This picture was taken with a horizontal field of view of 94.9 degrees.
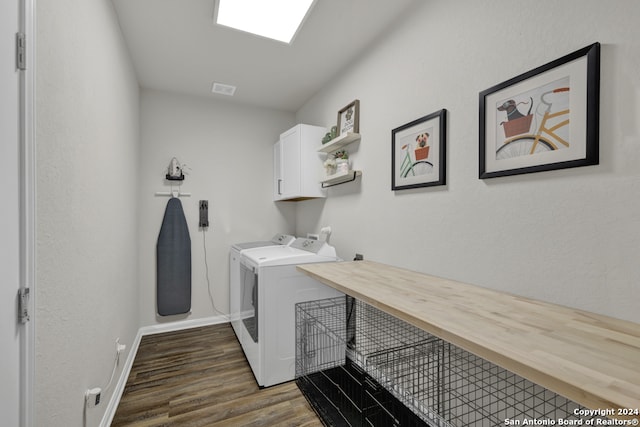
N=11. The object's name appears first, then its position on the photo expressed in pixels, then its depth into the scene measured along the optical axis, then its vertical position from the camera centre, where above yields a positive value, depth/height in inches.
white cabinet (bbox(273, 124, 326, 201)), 110.5 +19.5
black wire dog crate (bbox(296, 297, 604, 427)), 49.9 -36.5
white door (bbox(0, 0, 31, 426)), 28.6 -1.6
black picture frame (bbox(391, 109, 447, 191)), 66.1 +14.6
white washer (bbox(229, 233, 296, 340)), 109.1 -22.3
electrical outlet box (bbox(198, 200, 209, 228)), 127.3 -1.5
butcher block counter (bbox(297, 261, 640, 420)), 24.4 -14.3
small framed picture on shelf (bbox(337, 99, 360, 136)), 95.5 +31.8
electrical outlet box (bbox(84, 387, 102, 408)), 52.3 -33.3
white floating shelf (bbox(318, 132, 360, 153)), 93.6 +23.7
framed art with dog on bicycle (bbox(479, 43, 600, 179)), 41.9 +15.3
